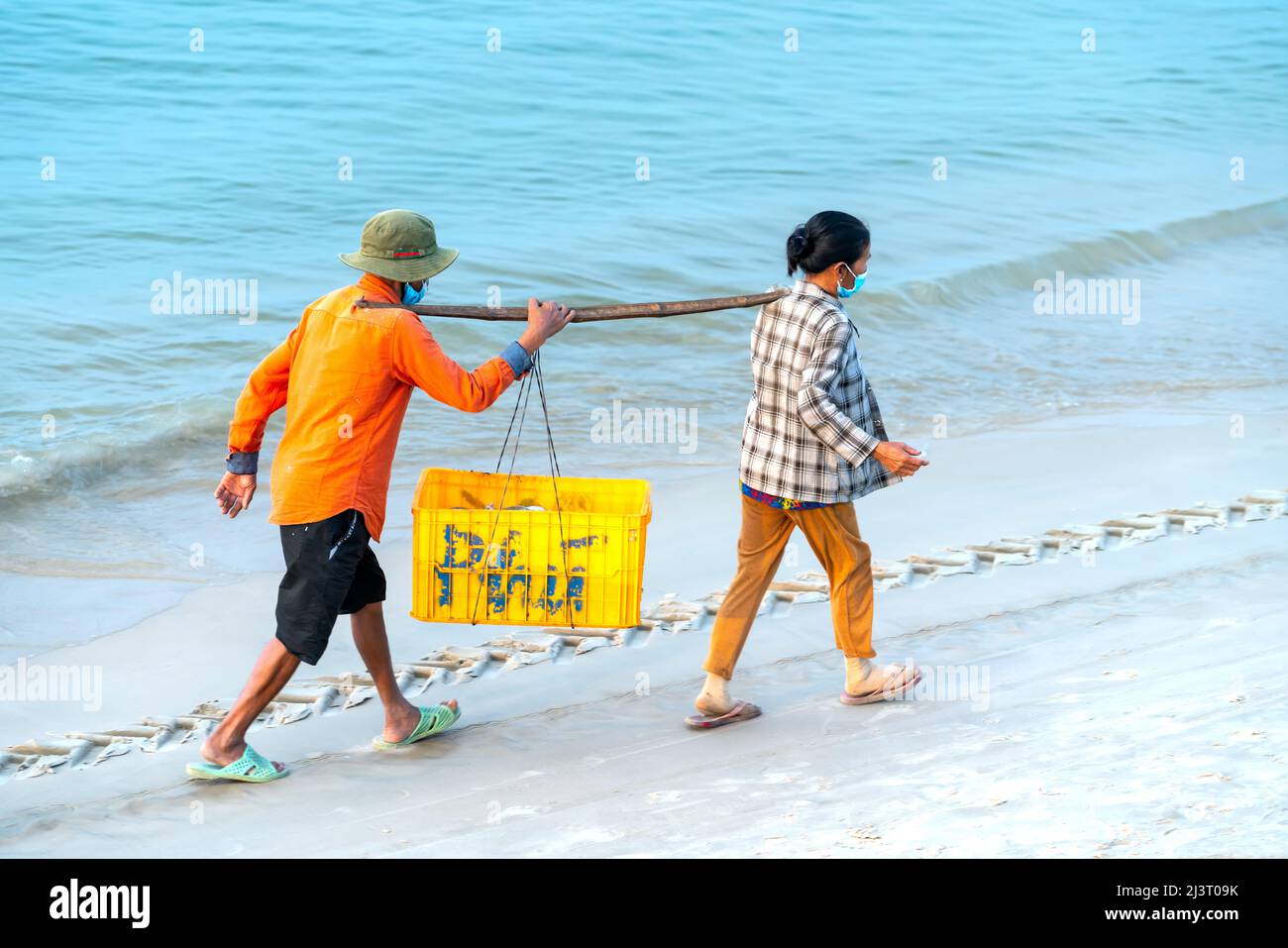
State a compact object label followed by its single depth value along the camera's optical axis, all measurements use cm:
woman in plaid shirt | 854
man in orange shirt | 806
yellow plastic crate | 837
